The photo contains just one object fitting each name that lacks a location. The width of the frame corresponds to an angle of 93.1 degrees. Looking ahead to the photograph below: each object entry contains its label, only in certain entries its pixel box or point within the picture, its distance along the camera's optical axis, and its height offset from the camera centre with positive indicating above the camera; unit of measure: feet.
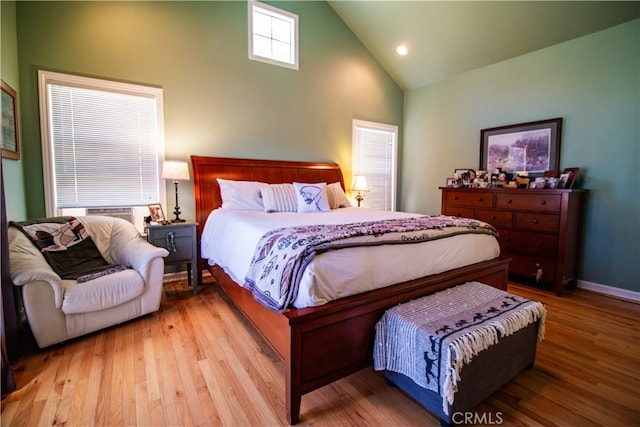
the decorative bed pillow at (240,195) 11.03 -0.17
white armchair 6.46 -2.36
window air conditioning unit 10.14 -0.79
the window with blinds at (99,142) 9.36 +1.56
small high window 12.48 +6.69
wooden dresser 10.23 -1.17
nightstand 9.63 -1.68
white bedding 5.13 -1.34
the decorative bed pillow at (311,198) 11.27 -0.24
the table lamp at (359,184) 14.92 +0.41
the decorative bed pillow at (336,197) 12.87 -0.22
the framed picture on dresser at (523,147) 11.54 +1.94
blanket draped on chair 7.59 -1.58
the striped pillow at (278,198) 10.98 -0.25
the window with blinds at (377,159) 16.02 +1.83
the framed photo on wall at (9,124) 7.56 +1.66
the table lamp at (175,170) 10.10 +0.65
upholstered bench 4.63 -2.53
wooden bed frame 4.80 -2.41
